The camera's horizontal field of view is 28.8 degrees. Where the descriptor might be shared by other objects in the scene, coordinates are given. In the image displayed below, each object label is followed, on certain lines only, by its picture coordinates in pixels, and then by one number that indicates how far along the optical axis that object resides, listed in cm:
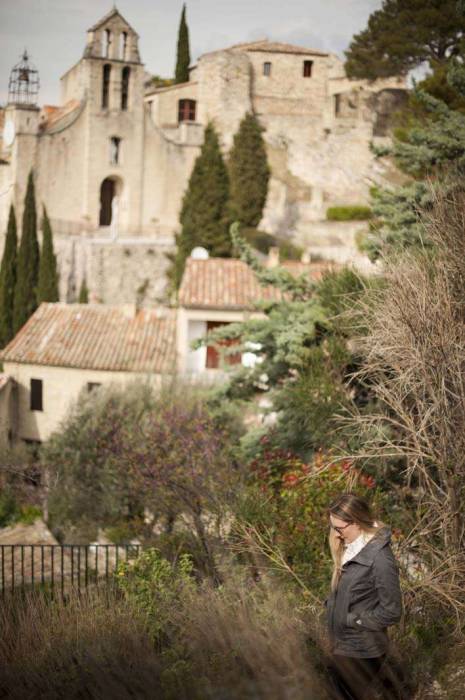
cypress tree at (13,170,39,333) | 3412
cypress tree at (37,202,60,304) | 3453
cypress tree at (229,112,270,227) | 4256
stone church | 4006
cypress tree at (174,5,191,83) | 5069
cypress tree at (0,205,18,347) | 3384
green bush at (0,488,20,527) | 1884
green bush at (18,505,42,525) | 1930
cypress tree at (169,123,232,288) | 3834
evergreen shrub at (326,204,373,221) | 4419
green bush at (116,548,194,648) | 723
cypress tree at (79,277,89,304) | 3766
